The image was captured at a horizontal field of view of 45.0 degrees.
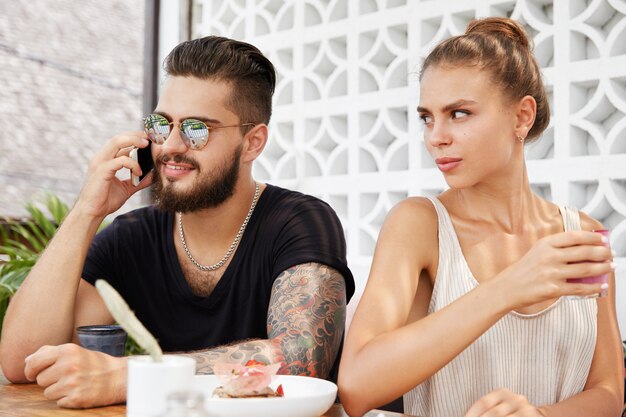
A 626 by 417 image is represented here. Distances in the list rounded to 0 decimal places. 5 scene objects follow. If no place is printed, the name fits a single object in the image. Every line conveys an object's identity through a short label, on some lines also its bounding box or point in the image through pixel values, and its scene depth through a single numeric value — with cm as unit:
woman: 163
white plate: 129
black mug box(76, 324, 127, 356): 168
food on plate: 136
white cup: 106
